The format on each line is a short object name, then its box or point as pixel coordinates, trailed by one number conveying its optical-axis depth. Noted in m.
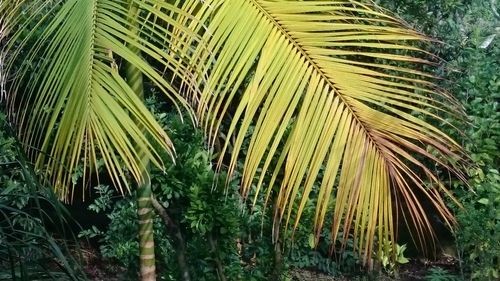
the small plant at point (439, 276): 5.48
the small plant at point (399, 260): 5.93
